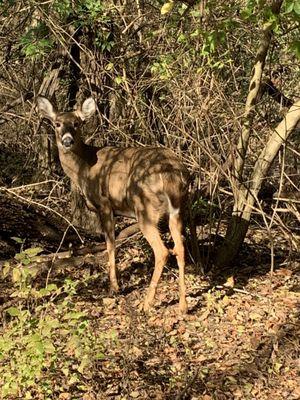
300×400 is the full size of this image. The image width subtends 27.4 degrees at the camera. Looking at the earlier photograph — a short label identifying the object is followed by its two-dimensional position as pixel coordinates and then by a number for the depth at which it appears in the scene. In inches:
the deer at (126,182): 248.2
